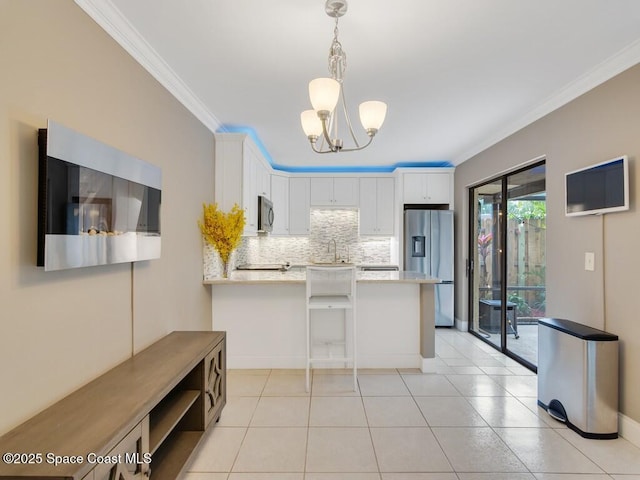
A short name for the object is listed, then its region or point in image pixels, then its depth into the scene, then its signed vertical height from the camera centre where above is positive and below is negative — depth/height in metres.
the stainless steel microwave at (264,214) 4.39 +0.40
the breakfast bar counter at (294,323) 3.57 -0.83
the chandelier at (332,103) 1.69 +0.77
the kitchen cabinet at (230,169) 3.69 +0.81
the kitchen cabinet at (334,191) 5.81 +0.91
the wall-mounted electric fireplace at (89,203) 1.37 +0.19
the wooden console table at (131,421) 1.10 -0.69
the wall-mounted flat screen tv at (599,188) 2.24 +0.42
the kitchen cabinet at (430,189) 5.43 +0.89
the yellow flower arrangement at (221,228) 3.36 +0.15
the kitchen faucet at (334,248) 6.09 -0.06
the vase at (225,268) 3.56 -0.26
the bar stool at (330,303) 3.07 -0.53
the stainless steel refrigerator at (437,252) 5.18 -0.10
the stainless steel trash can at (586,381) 2.28 -0.92
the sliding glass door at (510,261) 3.51 -0.18
